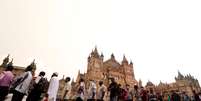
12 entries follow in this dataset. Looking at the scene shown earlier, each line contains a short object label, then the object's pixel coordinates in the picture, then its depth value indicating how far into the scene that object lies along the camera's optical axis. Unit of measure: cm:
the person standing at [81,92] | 994
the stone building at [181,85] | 5931
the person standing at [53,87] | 824
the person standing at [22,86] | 714
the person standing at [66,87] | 994
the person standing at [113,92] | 1122
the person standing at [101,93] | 1100
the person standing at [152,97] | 1096
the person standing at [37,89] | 780
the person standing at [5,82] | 749
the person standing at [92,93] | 1053
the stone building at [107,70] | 4772
